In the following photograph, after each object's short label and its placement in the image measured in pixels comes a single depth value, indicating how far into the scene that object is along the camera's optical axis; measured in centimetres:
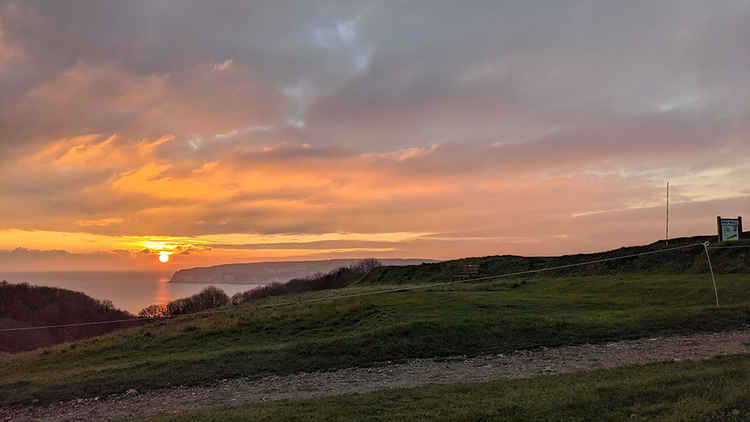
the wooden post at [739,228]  2745
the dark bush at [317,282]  7938
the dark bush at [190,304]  6864
